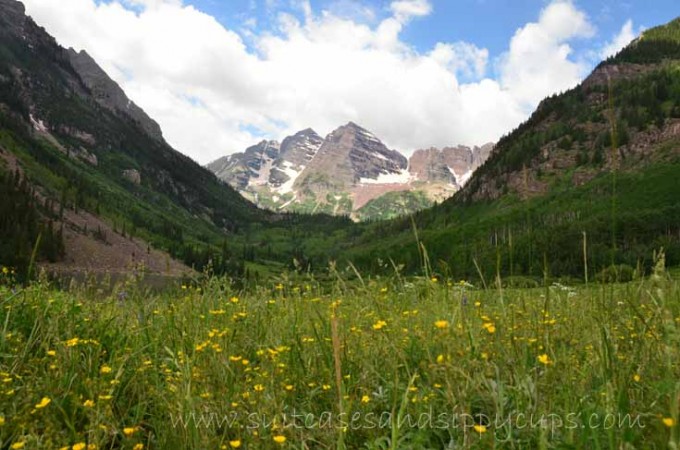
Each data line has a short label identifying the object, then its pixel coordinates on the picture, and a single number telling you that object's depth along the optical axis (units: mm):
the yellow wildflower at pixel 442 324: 3555
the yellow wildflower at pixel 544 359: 3650
